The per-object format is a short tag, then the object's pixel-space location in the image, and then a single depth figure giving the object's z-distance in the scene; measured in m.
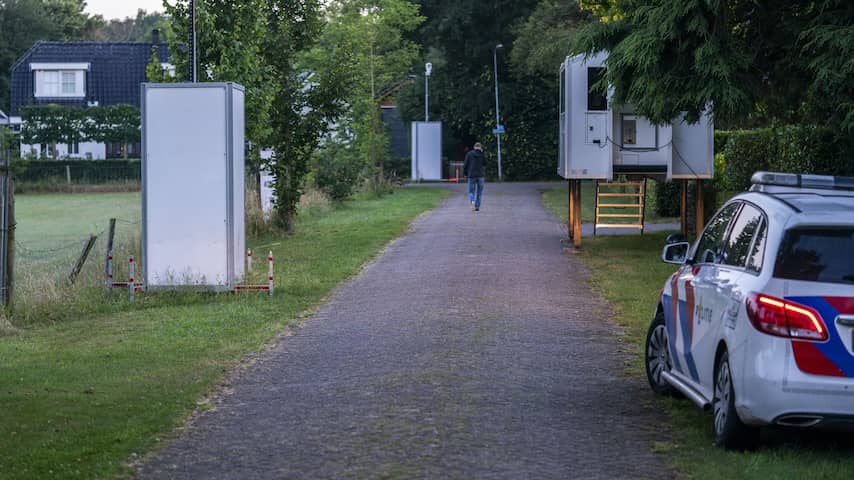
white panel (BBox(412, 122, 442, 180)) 59.53
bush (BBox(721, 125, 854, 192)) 19.89
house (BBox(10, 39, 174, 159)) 73.12
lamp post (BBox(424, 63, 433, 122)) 60.78
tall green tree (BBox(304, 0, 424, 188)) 43.44
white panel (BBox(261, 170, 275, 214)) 28.97
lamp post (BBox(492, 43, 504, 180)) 57.31
